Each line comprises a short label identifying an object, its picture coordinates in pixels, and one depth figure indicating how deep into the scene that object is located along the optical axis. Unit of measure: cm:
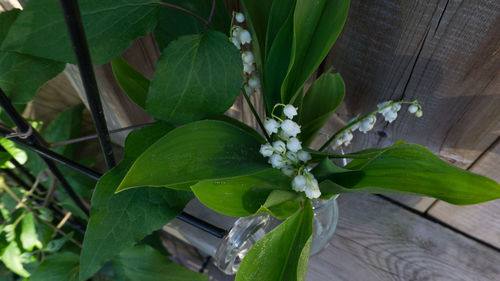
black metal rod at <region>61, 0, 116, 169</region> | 25
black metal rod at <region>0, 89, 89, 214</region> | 41
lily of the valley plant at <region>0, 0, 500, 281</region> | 36
